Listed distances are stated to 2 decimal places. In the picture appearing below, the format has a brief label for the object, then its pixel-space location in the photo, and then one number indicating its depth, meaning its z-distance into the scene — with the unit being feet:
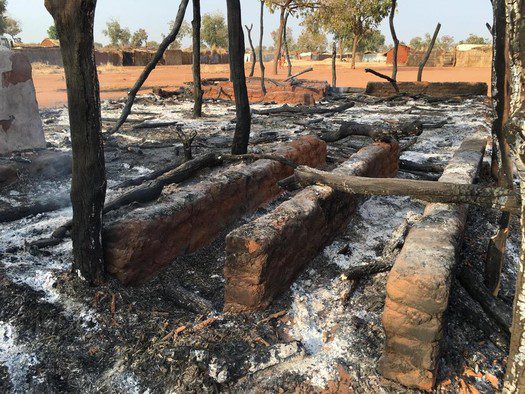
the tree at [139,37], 197.36
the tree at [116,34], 202.08
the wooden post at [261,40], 48.04
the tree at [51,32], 174.76
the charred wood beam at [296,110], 39.17
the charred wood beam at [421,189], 8.66
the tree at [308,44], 218.13
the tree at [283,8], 63.74
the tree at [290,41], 252.62
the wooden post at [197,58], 29.34
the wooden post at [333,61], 53.48
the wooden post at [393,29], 49.36
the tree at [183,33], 188.36
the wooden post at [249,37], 54.27
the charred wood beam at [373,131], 19.49
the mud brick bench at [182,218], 10.57
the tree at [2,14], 129.29
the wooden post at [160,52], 17.65
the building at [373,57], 152.46
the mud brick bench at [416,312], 7.34
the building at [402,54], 141.54
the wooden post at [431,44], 50.42
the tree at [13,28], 163.59
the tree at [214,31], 177.58
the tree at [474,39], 193.47
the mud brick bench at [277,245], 9.67
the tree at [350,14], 90.38
